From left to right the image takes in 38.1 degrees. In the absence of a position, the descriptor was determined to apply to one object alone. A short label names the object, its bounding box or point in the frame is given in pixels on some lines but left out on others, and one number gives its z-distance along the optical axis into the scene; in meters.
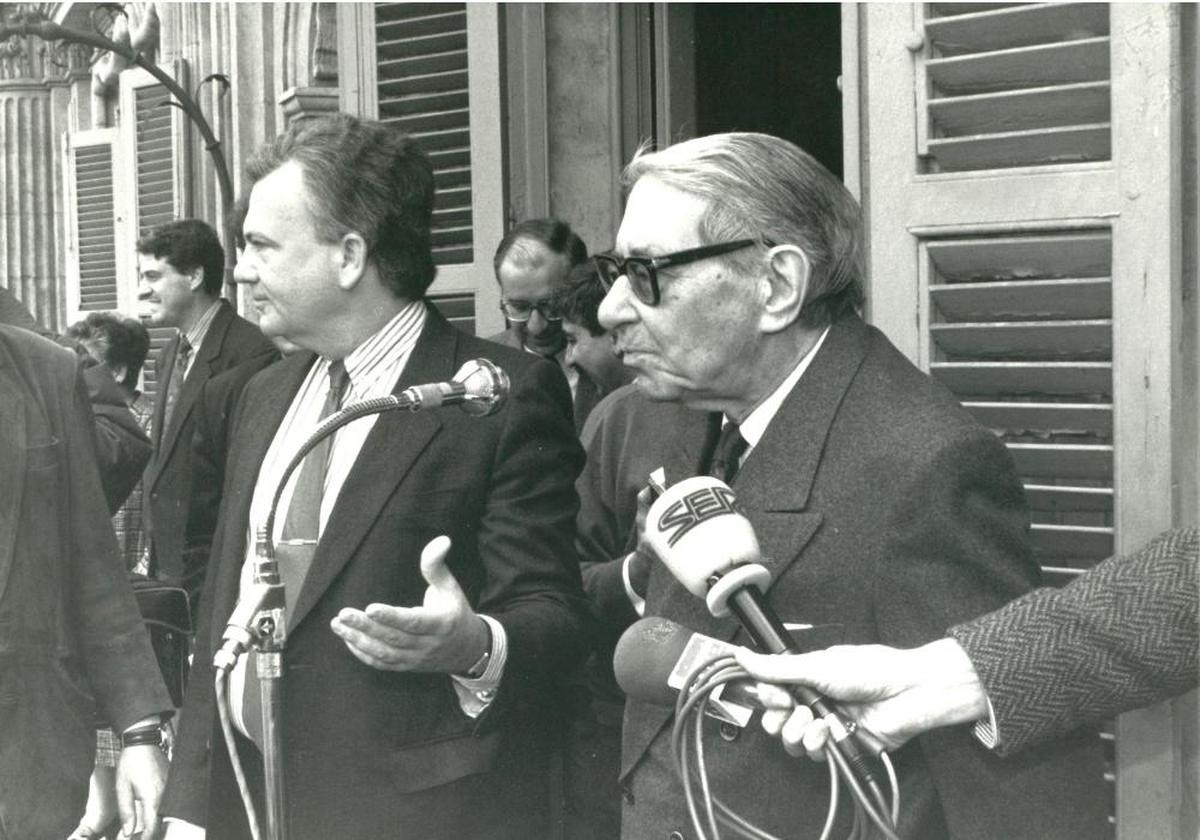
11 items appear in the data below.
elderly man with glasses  1.95
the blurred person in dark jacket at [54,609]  2.67
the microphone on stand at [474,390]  2.22
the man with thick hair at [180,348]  5.80
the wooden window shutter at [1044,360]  2.54
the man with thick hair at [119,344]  7.11
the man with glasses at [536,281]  4.45
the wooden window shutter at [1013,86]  2.52
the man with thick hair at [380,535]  2.66
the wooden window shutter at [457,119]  4.67
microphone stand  2.10
